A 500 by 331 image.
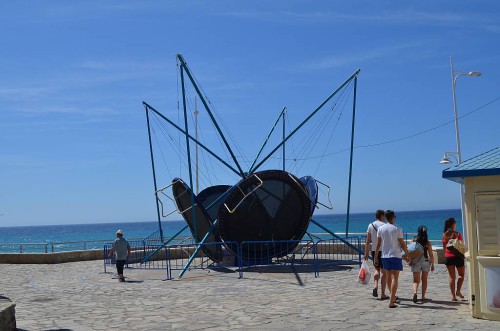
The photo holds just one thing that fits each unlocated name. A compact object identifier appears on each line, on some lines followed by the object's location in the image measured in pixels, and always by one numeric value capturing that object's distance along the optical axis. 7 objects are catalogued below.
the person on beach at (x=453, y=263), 10.86
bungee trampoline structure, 18.23
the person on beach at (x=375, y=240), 11.30
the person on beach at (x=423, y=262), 10.87
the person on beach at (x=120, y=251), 16.09
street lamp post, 21.61
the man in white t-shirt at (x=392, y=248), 10.48
